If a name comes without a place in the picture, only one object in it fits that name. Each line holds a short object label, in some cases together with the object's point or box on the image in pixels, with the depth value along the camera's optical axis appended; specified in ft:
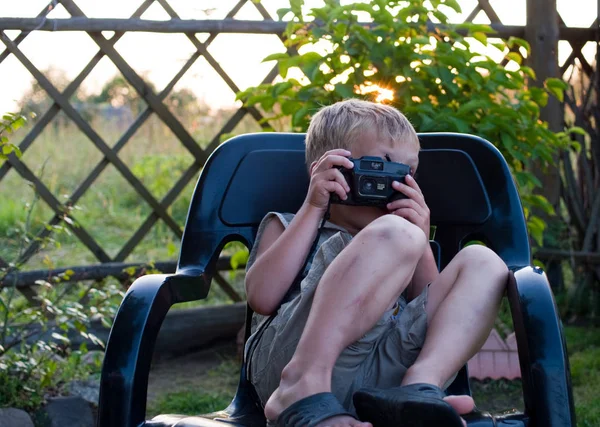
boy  7.73
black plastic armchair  8.04
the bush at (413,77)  10.57
